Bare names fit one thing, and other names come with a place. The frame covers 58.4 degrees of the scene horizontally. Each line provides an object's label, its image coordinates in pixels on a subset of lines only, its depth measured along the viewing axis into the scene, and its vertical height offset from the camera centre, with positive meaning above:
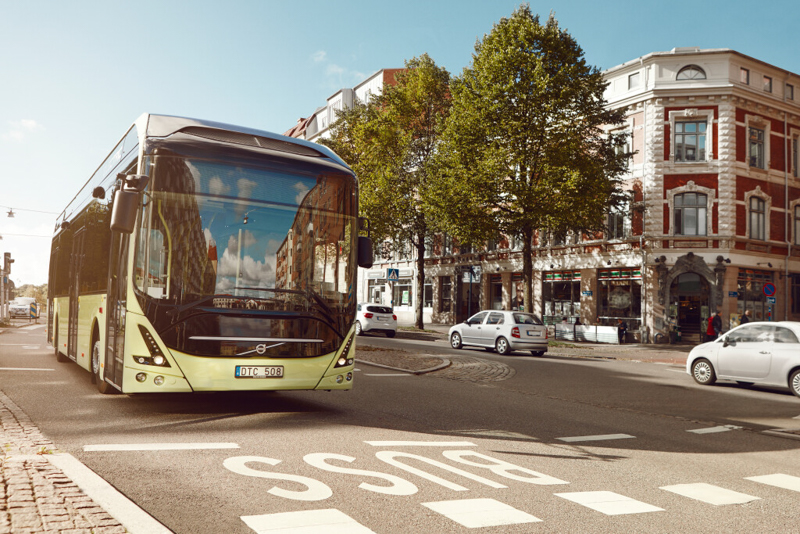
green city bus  7.80 +0.33
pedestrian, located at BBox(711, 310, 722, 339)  25.52 -0.78
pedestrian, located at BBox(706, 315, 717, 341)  25.38 -1.00
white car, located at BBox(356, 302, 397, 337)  32.31 -1.06
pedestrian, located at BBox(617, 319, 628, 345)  31.31 -1.38
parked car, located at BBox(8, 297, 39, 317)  55.56 -1.51
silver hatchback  22.67 -1.10
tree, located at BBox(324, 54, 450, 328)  35.78 +7.55
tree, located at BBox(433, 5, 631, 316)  28.00 +6.43
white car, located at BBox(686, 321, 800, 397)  13.88 -1.10
